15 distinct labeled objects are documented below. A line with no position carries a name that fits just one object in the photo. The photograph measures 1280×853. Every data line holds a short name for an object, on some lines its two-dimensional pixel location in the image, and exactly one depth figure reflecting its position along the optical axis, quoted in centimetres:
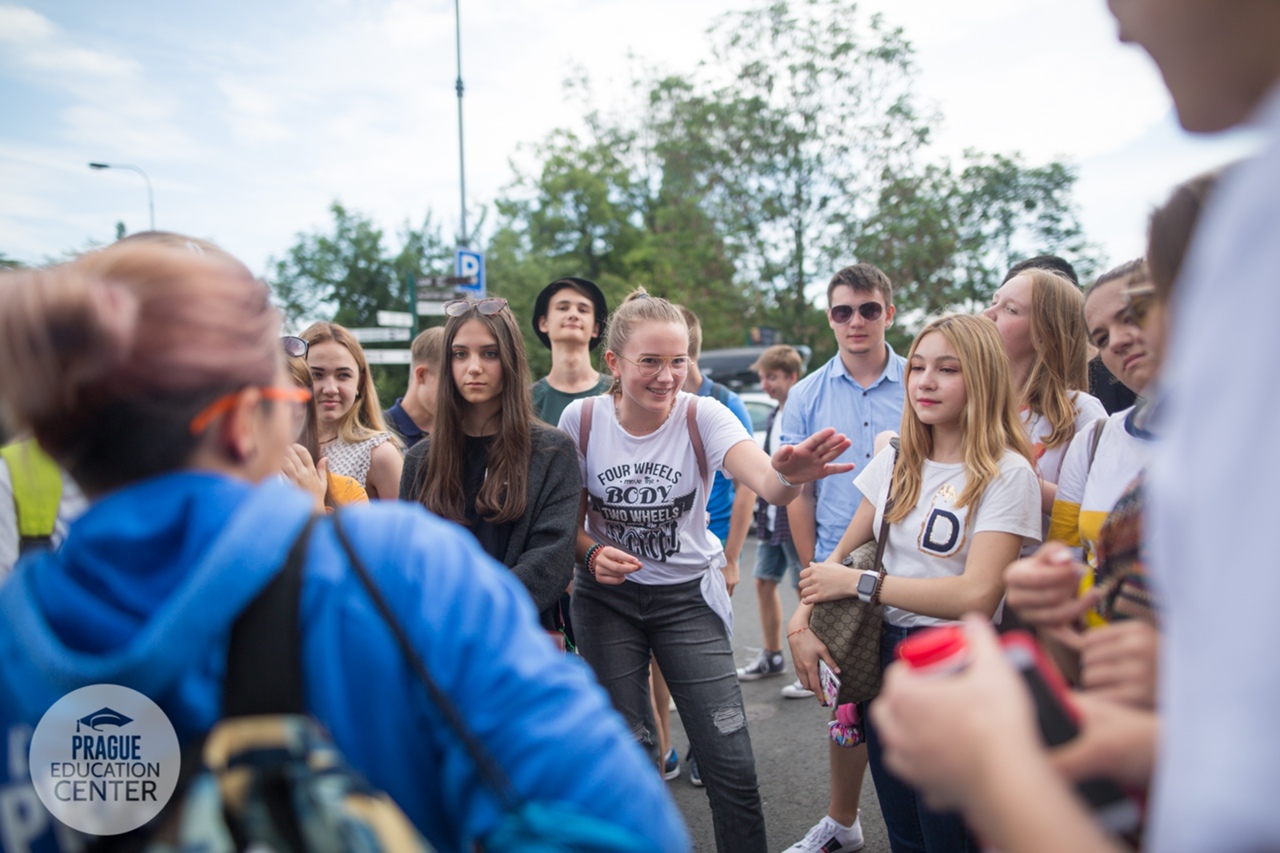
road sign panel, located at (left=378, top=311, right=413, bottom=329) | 1029
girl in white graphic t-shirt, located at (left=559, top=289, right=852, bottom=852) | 294
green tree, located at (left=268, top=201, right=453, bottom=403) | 2869
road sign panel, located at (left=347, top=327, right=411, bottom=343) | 1038
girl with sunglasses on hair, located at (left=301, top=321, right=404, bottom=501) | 362
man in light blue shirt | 402
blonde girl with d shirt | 236
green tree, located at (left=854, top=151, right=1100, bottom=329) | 2033
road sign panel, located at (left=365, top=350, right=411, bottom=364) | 910
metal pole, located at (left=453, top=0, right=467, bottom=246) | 1541
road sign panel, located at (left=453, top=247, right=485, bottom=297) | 1212
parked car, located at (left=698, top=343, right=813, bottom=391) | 2000
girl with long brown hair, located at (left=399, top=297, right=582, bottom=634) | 280
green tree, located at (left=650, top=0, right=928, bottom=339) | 2034
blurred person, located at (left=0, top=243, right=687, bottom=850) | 90
